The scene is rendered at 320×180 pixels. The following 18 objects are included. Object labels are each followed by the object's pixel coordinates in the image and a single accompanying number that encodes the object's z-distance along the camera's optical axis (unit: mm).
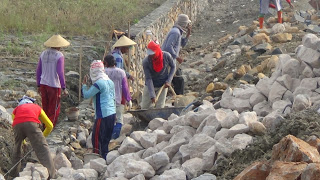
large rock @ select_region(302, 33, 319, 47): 11262
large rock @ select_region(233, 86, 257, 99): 11697
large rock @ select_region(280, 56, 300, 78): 11534
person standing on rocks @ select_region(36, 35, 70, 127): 12460
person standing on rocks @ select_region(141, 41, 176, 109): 12717
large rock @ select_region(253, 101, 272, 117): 10929
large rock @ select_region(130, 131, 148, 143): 10707
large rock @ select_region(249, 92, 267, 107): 11360
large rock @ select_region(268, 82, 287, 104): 11104
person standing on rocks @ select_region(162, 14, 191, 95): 13854
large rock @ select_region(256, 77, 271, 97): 11545
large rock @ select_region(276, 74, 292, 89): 11338
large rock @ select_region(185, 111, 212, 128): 10646
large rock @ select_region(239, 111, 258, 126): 9836
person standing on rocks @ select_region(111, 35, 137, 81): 12939
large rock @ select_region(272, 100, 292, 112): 10461
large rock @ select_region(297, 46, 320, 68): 11109
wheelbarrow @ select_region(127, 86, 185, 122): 12438
